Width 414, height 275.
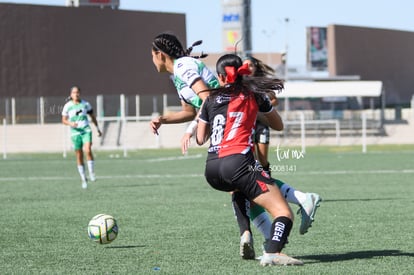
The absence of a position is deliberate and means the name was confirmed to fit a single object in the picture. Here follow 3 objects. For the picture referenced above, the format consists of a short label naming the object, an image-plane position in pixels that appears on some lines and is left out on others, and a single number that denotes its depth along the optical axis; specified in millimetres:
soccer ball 19344
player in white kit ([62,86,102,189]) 41187
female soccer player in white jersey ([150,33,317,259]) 16734
